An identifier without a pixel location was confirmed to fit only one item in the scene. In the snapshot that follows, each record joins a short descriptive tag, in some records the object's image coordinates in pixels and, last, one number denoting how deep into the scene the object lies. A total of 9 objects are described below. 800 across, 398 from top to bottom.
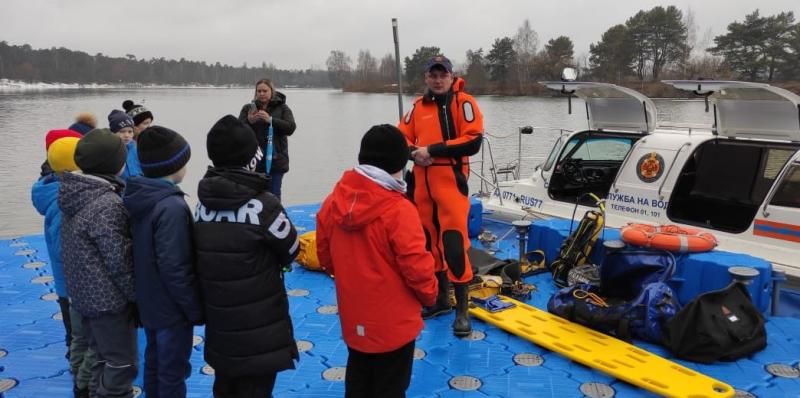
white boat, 4.44
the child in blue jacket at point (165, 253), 2.27
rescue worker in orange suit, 3.58
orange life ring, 4.07
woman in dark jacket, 5.30
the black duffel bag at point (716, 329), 3.27
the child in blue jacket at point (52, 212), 2.93
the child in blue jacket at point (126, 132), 4.10
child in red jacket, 2.20
